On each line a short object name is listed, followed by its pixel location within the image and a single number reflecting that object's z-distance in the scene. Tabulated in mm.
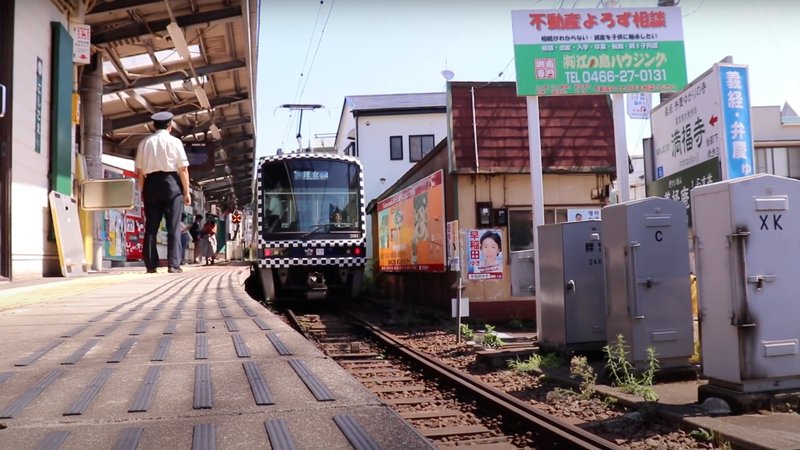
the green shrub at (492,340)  8859
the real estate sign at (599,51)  8031
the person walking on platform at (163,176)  7148
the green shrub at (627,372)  5414
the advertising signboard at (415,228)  12117
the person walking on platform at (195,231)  18542
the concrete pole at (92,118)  13320
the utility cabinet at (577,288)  7438
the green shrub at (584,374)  5844
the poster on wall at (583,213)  11703
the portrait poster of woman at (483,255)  10008
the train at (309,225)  13242
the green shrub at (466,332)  9664
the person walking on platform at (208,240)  18703
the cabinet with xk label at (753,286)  4867
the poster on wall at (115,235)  16153
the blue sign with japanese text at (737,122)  6180
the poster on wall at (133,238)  19688
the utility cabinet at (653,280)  6031
